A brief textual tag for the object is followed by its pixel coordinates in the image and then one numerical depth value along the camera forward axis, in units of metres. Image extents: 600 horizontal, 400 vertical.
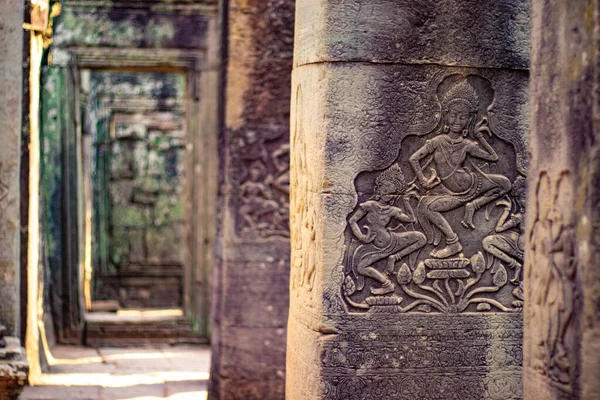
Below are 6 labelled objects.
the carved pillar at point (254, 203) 6.23
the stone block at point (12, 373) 5.82
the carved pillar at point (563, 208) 2.60
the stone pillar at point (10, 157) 6.36
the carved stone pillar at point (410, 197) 4.02
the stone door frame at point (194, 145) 9.13
